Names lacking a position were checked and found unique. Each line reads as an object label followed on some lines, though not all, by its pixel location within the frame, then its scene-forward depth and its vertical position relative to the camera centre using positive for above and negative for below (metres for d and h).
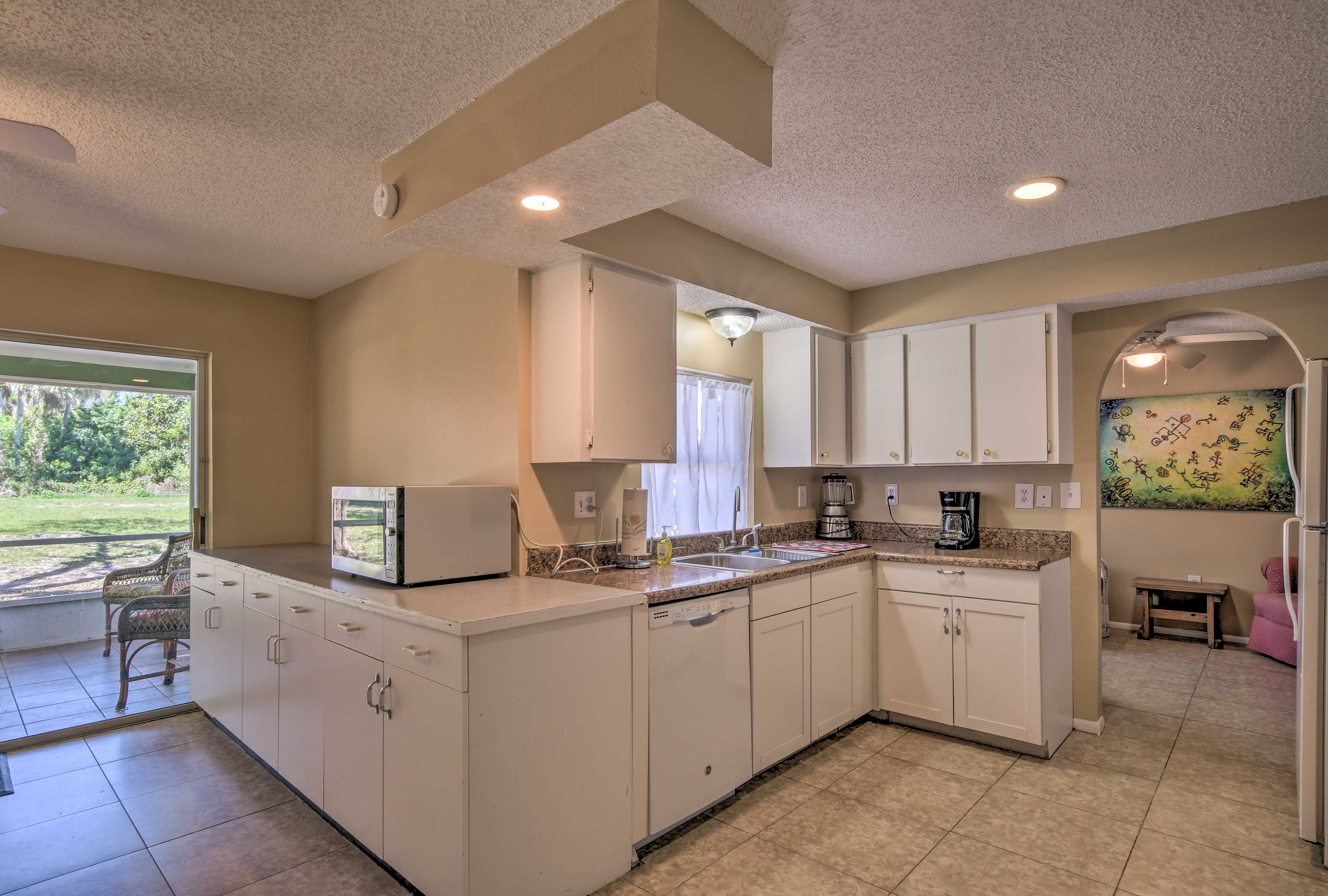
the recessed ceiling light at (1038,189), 2.57 +1.02
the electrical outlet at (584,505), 2.96 -0.19
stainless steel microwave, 2.35 -0.25
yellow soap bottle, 3.09 -0.41
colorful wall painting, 5.11 +0.04
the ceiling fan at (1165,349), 4.81 +0.82
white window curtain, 3.49 -0.02
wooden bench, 5.07 -1.06
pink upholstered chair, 4.55 -1.11
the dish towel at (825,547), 3.72 -0.48
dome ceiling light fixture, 3.35 +0.68
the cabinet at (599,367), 2.62 +0.37
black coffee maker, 3.70 -0.33
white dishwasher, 2.35 -0.88
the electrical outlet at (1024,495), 3.68 -0.19
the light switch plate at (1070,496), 3.52 -0.19
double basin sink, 3.36 -0.50
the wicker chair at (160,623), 3.53 -0.83
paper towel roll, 2.98 -0.26
